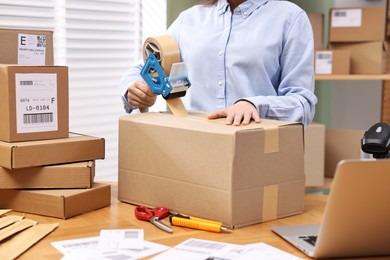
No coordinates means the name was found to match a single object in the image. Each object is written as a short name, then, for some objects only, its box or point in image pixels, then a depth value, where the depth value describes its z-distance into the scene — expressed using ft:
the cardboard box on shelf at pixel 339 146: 10.37
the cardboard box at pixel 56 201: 4.41
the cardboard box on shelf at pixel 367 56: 9.95
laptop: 3.22
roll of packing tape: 4.89
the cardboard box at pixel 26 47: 4.92
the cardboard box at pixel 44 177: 4.52
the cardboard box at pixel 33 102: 4.45
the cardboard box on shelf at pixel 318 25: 10.28
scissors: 4.23
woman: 5.54
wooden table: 3.78
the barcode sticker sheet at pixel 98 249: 3.55
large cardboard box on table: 4.11
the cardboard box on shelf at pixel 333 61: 10.03
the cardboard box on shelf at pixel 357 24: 9.90
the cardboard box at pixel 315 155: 10.05
